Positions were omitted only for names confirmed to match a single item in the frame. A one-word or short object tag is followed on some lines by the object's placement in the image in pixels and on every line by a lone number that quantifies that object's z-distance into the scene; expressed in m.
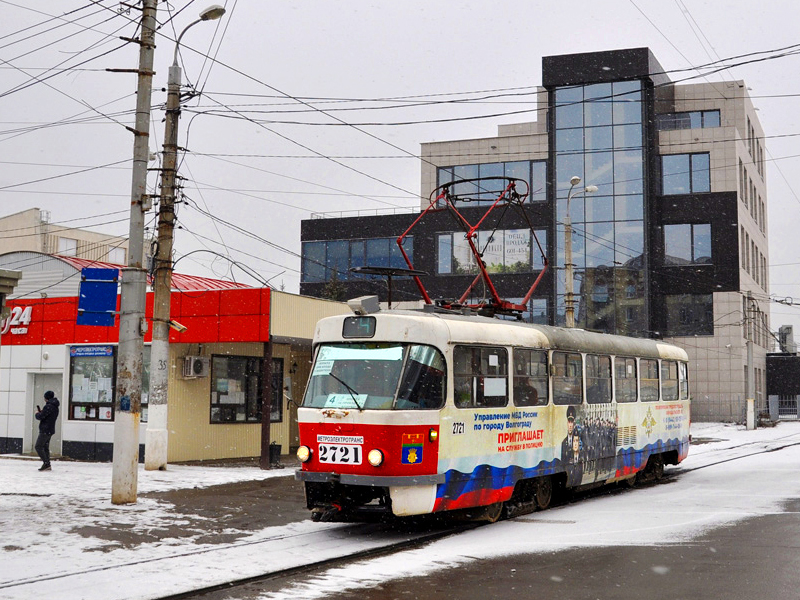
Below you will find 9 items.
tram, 11.58
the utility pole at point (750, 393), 43.44
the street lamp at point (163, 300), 18.64
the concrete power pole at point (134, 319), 14.33
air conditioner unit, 21.94
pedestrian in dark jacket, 19.97
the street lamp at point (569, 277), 25.19
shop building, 21.45
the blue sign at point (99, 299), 15.03
